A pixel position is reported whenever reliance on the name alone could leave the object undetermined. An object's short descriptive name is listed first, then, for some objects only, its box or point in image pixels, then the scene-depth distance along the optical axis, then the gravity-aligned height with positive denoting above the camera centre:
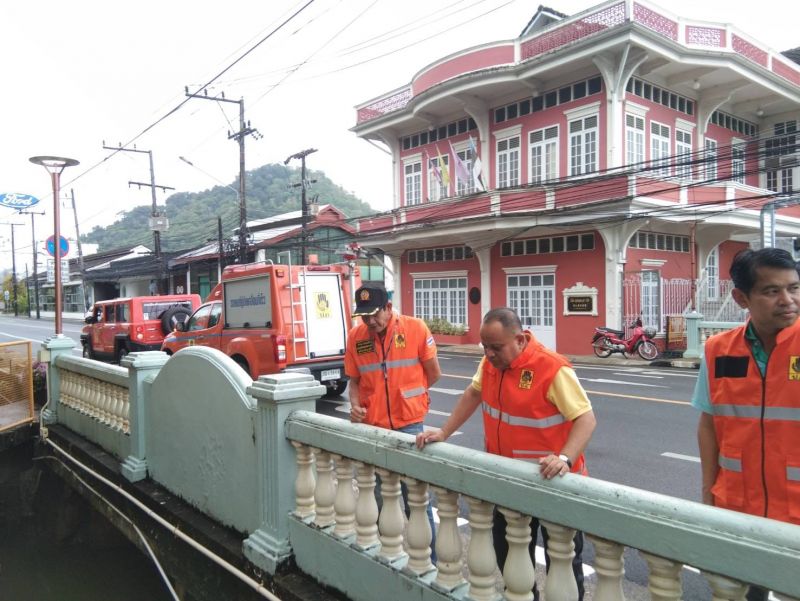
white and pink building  16.25 +4.03
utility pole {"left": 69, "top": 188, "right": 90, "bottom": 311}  33.98 +3.55
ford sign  10.02 +1.81
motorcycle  15.27 -1.43
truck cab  8.96 -0.36
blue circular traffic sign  9.83 +0.97
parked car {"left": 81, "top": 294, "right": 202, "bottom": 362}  14.19 -0.54
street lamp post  8.56 +1.86
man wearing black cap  3.60 -0.45
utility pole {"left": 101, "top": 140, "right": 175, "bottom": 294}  27.81 +3.57
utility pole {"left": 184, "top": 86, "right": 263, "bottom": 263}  21.64 +4.40
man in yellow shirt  2.43 -0.46
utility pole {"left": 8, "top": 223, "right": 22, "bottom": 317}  54.84 +3.19
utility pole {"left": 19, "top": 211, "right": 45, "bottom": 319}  43.99 +3.52
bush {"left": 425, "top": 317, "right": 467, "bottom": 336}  21.16 -1.26
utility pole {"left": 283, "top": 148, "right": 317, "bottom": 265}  21.84 +4.63
